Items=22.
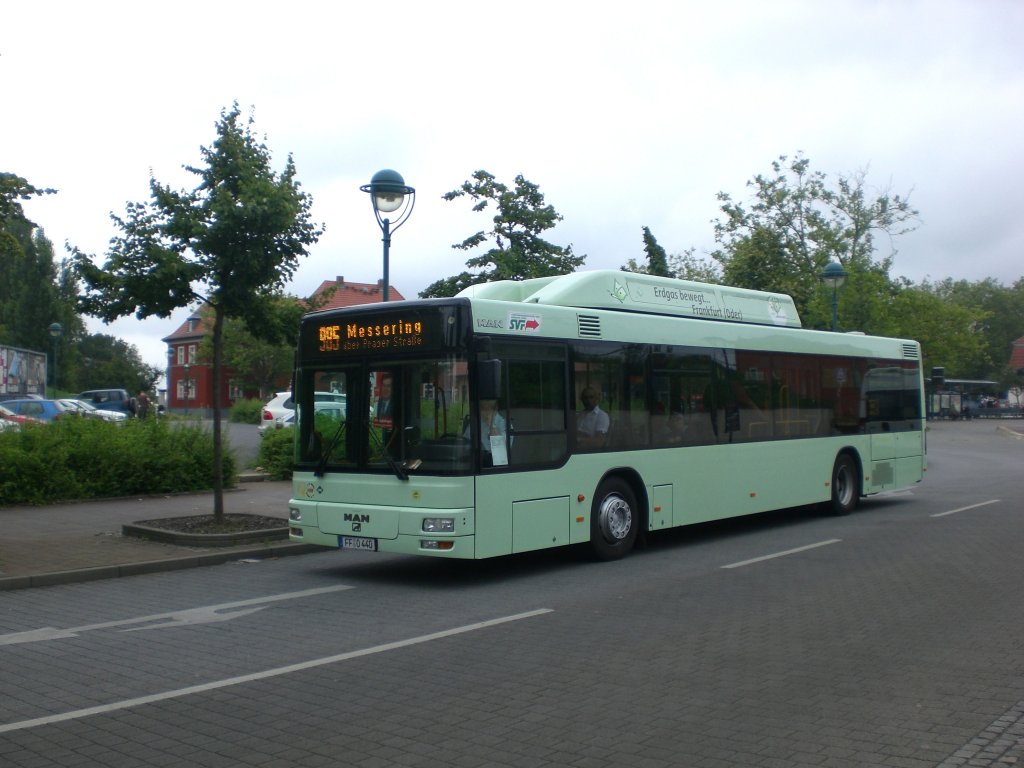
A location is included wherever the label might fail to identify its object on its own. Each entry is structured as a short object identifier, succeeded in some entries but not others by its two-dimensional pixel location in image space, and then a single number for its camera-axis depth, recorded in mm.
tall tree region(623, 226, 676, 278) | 26750
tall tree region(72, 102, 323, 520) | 13641
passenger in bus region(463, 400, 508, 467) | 10477
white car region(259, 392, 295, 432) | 35875
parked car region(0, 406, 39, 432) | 17919
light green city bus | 10453
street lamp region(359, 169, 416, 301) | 15344
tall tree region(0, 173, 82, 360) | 81062
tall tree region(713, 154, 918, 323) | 60406
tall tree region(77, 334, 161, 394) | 92812
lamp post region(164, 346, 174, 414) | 99375
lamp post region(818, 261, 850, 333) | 25984
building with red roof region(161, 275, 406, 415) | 84438
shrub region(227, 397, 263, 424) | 56750
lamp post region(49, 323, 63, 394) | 40238
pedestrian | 35156
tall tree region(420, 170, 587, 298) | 25594
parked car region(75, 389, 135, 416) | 58244
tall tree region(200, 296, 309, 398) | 74062
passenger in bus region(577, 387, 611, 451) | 11711
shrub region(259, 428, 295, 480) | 22328
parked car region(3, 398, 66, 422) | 35531
